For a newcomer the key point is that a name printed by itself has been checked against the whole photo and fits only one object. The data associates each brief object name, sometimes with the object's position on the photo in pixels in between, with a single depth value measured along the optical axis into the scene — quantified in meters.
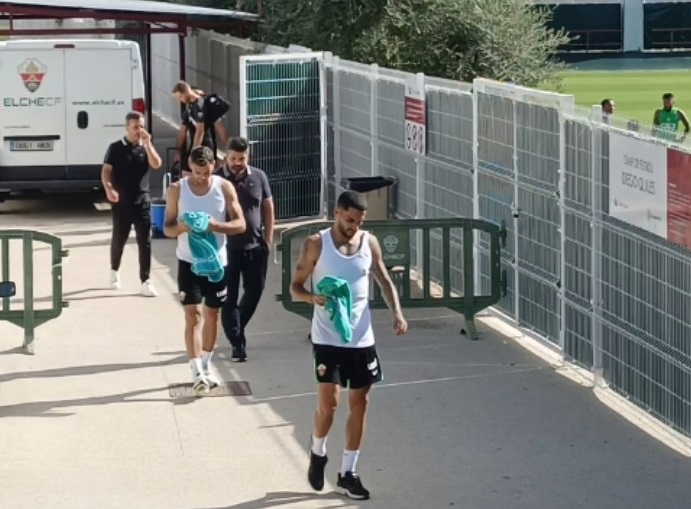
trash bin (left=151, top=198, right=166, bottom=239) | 19.34
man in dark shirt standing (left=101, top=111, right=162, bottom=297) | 15.54
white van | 21.27
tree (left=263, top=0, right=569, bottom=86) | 24.70
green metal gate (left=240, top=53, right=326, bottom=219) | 19.81
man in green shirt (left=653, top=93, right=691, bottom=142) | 25.77
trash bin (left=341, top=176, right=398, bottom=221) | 16.62
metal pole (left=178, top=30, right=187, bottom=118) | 26.83
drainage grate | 11.62
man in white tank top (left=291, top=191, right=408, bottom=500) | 8.88
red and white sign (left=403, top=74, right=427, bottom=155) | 15.73
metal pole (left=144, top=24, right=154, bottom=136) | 26.52
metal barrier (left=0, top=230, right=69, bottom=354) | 12.87
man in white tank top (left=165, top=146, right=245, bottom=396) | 11.35
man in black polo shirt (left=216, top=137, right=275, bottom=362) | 12.47
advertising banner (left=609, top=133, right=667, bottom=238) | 9.99
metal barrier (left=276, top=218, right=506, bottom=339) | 13.40
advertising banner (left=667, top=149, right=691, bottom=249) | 9.51
